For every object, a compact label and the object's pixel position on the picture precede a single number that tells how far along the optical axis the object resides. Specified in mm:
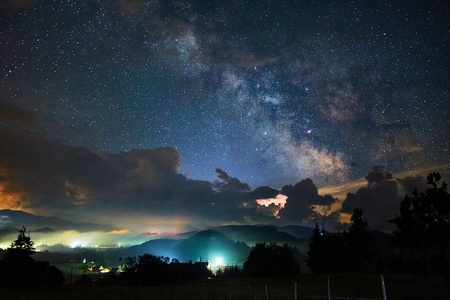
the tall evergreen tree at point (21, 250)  55353
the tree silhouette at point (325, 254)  70500
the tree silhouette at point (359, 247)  68750
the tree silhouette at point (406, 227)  53094
